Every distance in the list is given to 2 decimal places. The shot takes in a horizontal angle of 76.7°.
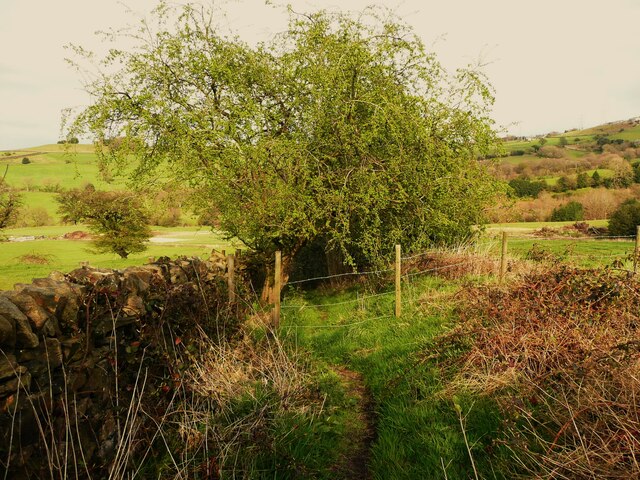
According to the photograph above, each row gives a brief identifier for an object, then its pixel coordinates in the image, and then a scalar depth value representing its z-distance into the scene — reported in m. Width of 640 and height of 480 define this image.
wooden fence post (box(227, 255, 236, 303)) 8.47
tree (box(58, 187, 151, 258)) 23.77
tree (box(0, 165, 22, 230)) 23.89
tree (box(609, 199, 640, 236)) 27.14
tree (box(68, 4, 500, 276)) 10.63
